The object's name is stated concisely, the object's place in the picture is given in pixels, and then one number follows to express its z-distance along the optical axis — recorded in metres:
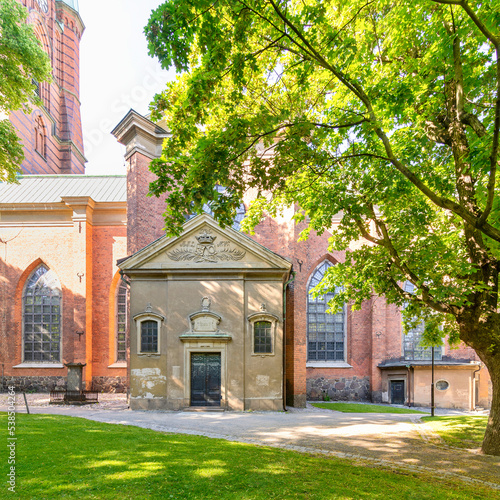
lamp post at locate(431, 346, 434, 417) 16.46
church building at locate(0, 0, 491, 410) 15.00
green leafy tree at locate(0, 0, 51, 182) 12.50
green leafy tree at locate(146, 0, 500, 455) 6.36
